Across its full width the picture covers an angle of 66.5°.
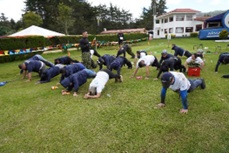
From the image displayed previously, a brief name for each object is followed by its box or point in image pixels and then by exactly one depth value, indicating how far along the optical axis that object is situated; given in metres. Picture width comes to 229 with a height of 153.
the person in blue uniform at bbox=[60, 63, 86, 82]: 6.41
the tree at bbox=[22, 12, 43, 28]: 38.09
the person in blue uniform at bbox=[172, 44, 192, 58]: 9.81
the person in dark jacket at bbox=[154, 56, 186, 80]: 6.19
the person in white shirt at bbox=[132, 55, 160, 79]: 6.41
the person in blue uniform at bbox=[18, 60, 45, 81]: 7.66
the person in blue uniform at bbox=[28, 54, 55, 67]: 8.81
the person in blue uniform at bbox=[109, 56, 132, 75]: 6.91
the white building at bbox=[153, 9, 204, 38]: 36.06
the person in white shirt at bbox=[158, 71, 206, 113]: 3.82
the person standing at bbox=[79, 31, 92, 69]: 8.44
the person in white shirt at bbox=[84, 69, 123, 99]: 5.34
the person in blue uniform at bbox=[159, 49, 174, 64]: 7.05
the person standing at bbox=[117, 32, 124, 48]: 17.19
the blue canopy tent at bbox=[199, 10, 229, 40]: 24.61
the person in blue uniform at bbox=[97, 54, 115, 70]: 8.05
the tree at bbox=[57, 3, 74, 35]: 30.97
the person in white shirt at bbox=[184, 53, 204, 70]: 6.88
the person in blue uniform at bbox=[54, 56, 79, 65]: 8.67
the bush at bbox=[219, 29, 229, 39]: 22.16
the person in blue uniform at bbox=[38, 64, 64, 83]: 7.45
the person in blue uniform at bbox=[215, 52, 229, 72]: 6.62
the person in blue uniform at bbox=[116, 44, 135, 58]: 10.38
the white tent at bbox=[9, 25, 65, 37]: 19.85
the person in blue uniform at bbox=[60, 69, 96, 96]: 5.69
